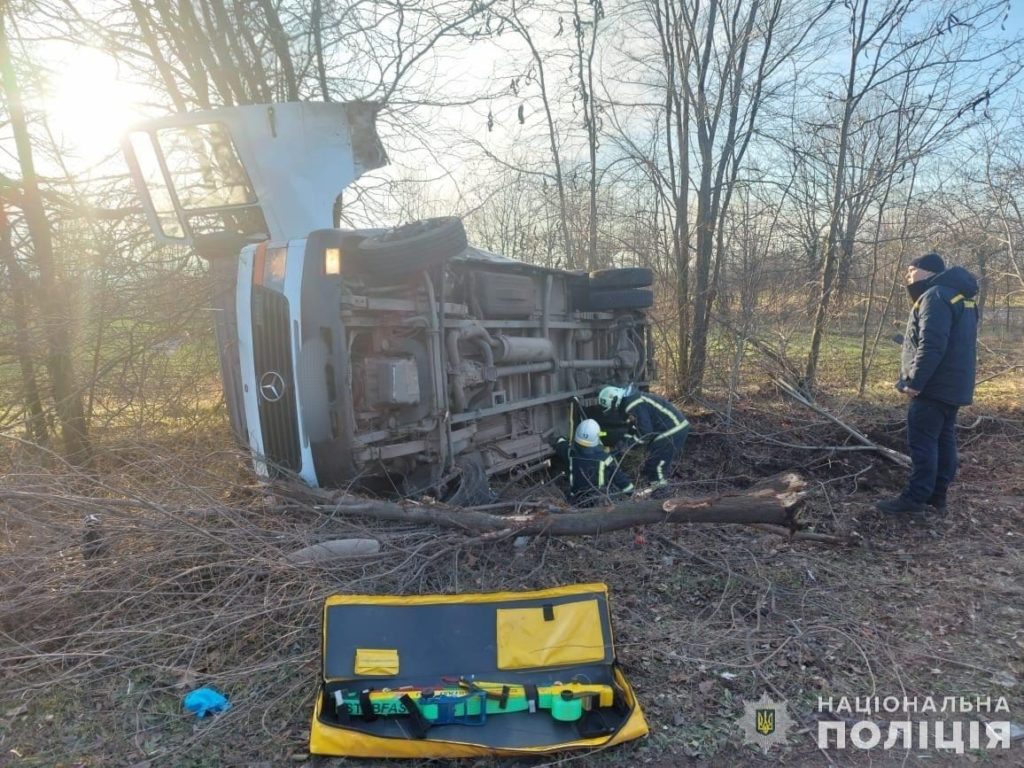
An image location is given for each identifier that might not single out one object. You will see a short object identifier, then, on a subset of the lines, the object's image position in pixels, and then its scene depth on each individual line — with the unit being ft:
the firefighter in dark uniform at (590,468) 17.29
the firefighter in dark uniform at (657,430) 18.42
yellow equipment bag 7.47
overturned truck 13.00
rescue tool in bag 7.73
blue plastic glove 8.24
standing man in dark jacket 13.85
